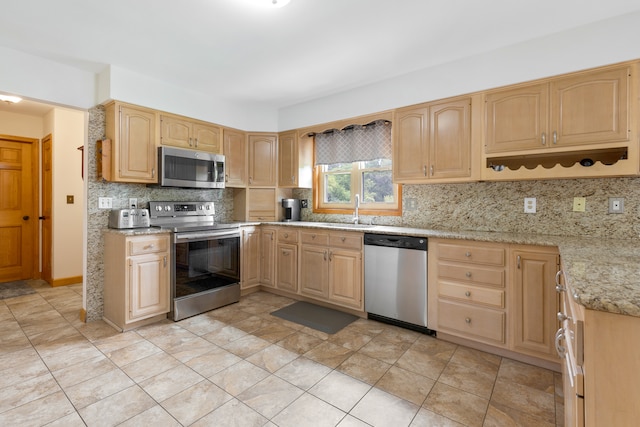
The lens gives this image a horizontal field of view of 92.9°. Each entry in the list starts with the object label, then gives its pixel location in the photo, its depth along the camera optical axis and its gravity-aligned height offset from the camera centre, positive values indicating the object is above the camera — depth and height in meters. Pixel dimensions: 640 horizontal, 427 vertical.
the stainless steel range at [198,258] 3.00 -0.51
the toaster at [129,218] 2.93 -0.07
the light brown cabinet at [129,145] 2.91 +0.65
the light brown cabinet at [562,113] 2.12 +0.74
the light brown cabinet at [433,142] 2.72 +0.65
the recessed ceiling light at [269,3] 1.94 +1.34
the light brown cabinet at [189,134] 3.28 +0.88
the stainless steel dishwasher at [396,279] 2.69 -0.64
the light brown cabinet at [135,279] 2.73 -0.64
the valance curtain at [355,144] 3.43 +0.81
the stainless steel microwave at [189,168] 3.18 +0.47
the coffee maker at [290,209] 4.06 +0.02
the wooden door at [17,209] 4.33 +0.02
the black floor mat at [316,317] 2.88 -1.08
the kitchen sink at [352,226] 3.25 -0.17
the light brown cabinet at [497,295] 2.14 -0.65
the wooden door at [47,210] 4.28 +0.01
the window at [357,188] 3.56 +0.29
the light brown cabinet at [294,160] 3.99 +0.67
